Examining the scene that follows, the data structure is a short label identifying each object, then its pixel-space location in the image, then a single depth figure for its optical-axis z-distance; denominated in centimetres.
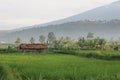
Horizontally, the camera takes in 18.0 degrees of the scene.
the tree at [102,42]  6719
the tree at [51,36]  13488
